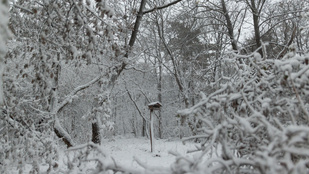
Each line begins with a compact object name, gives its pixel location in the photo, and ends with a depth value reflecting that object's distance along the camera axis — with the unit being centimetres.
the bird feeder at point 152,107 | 862
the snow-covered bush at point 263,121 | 93
